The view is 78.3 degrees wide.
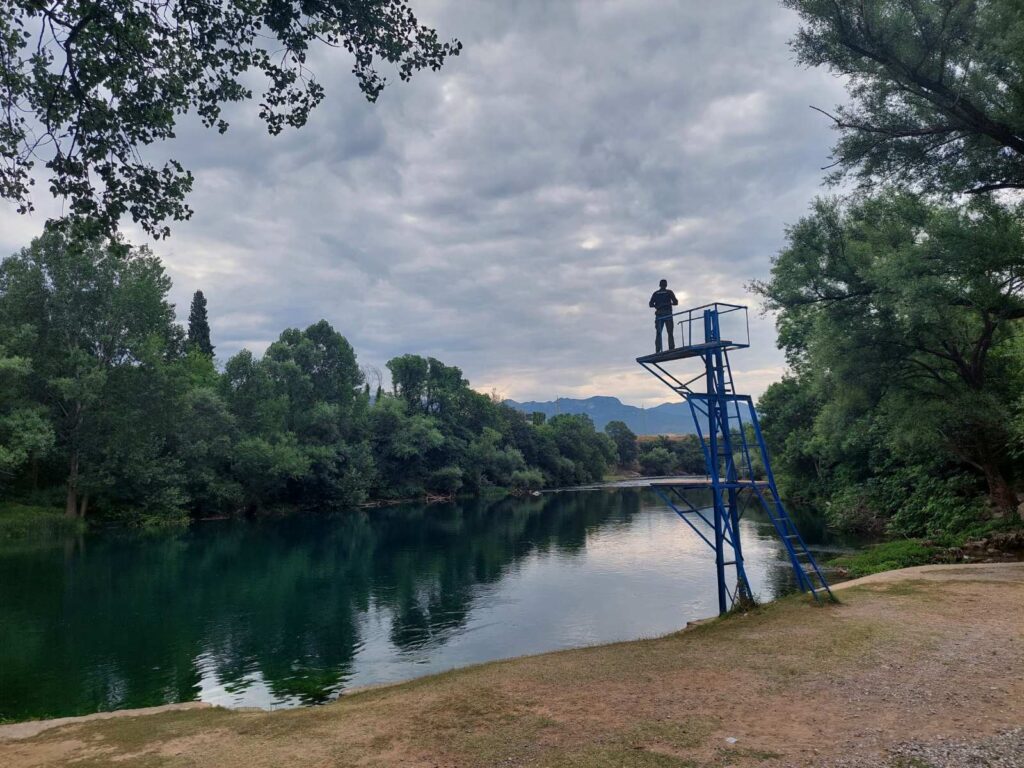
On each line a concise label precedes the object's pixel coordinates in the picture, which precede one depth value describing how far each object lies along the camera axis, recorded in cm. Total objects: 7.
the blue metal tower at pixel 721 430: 1588
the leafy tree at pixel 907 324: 1933
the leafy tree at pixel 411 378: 9544
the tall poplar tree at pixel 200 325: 7950
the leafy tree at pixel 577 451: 10594
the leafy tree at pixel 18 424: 3859
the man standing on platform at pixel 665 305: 1658
